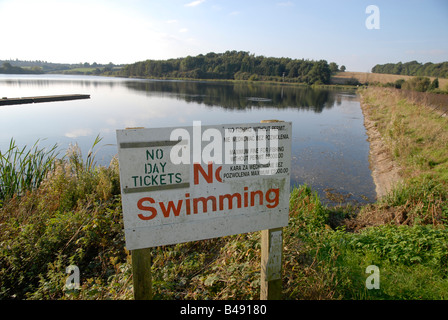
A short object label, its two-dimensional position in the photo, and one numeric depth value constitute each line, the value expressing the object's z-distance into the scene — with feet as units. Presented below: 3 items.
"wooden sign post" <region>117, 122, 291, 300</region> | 6.82
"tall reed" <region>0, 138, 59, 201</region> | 18.03
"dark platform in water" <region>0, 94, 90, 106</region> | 73.80
